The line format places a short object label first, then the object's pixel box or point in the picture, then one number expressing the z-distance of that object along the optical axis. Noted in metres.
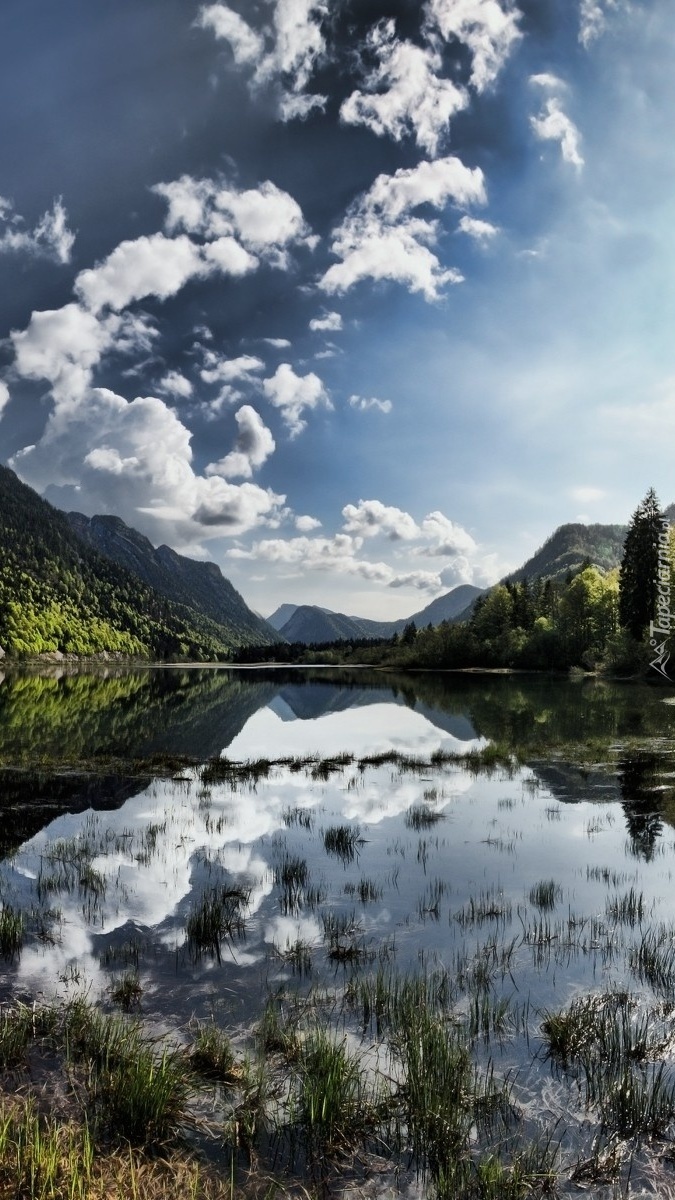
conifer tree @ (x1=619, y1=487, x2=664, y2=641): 113.62
